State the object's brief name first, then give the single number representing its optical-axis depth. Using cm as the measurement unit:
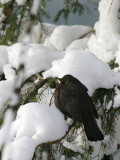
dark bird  557
